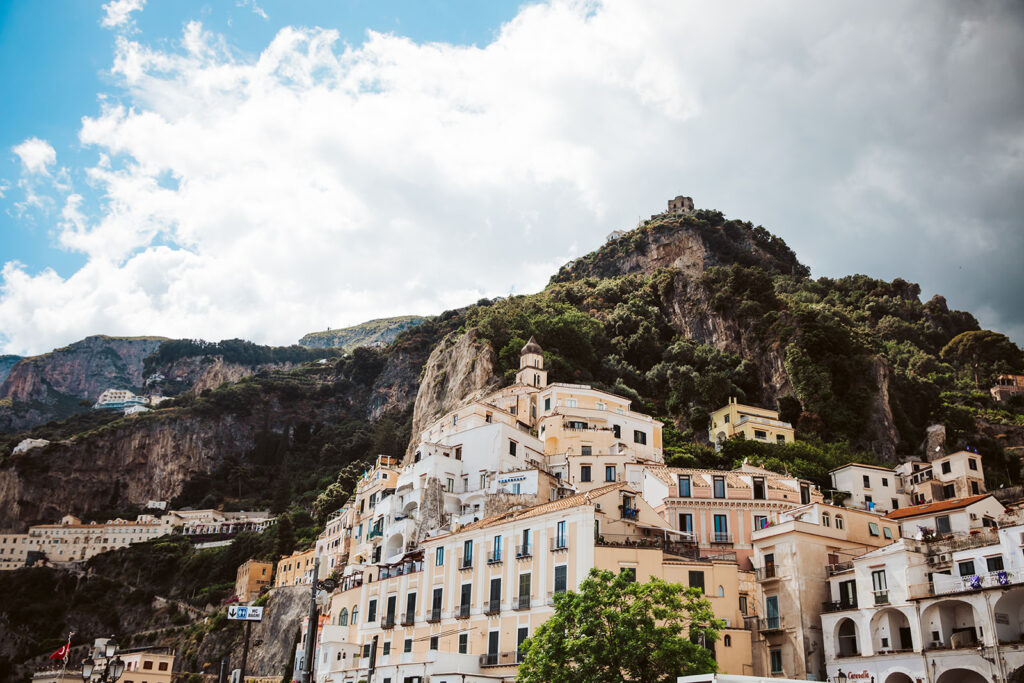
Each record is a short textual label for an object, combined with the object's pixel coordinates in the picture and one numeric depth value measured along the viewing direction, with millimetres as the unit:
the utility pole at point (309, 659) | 30875
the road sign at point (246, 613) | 25059
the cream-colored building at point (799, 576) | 37875
